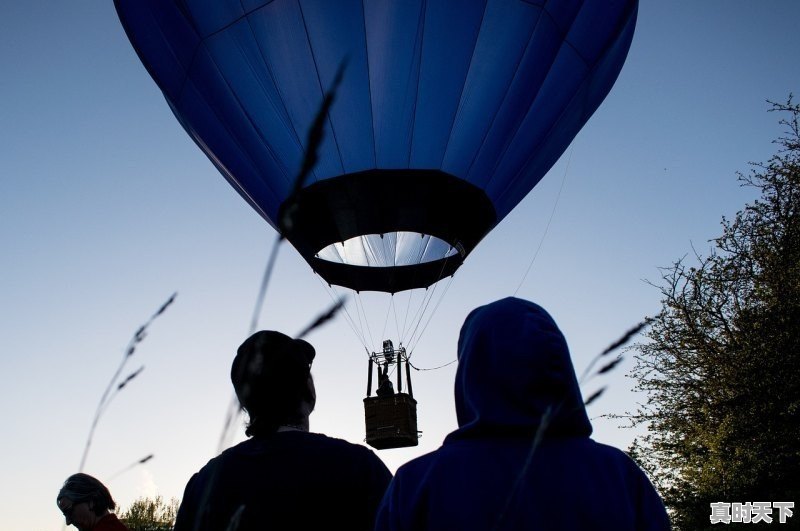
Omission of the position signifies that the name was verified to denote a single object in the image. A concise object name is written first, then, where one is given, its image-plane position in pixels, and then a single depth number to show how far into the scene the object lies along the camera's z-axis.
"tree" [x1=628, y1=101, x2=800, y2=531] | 12.23
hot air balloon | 7.28
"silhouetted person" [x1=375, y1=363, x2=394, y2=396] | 7.84
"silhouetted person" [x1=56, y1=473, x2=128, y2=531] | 3.49
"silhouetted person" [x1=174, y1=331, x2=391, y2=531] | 1.82
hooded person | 1.35
